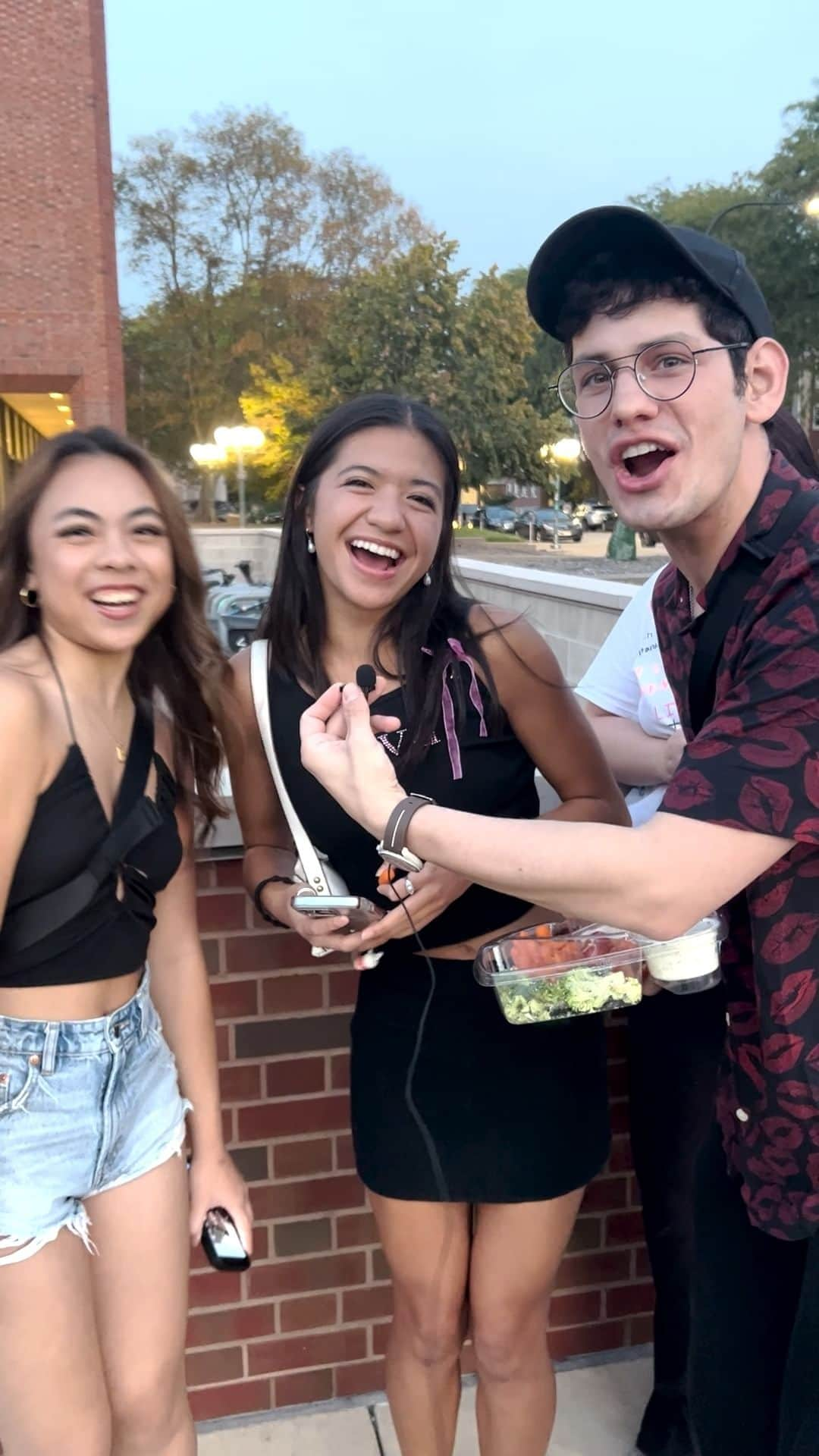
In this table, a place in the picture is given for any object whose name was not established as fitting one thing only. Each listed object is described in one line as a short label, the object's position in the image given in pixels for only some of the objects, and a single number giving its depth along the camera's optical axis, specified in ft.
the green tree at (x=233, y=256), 116.26
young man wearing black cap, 3.69
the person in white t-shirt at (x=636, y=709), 6.75
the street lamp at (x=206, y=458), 105.81
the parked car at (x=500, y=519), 146.61
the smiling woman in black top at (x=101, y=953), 4.69
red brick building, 69.31
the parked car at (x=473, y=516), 145.38
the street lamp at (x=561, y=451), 98.26
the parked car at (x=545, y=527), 132.67
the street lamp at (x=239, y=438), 91.66
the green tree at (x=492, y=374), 102.99
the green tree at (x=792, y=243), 88.07
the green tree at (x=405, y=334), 102.58
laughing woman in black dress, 5.65
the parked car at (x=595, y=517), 157.89
